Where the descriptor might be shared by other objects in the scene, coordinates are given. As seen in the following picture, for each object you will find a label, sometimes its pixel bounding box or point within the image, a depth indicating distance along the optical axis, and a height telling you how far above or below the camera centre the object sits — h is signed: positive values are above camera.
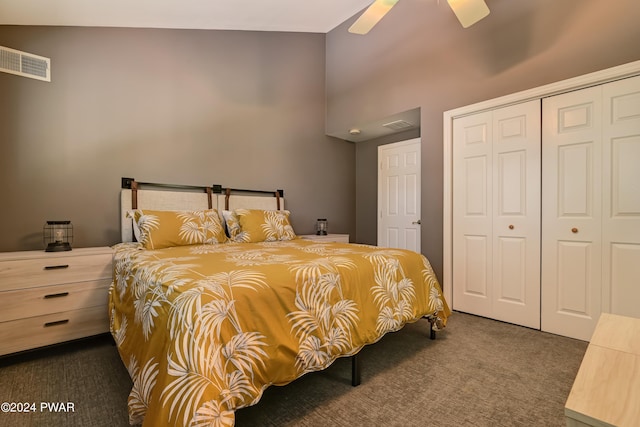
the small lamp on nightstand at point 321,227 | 4.12 -0.23
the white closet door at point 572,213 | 2.29 -0.02
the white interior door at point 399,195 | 4.04 +0.22
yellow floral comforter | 1.03 -0.49
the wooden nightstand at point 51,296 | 1.93 -0.59
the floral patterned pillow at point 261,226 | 2.99 -0.17
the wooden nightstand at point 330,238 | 3.74 -0.35
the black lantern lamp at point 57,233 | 2.41 -0.19
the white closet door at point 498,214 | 2.60 -0.04
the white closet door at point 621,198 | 2.13 +0.09
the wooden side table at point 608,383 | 0.64 -0.43
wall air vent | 2.39 +1.19
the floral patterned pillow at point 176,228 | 2.42 -0.16
